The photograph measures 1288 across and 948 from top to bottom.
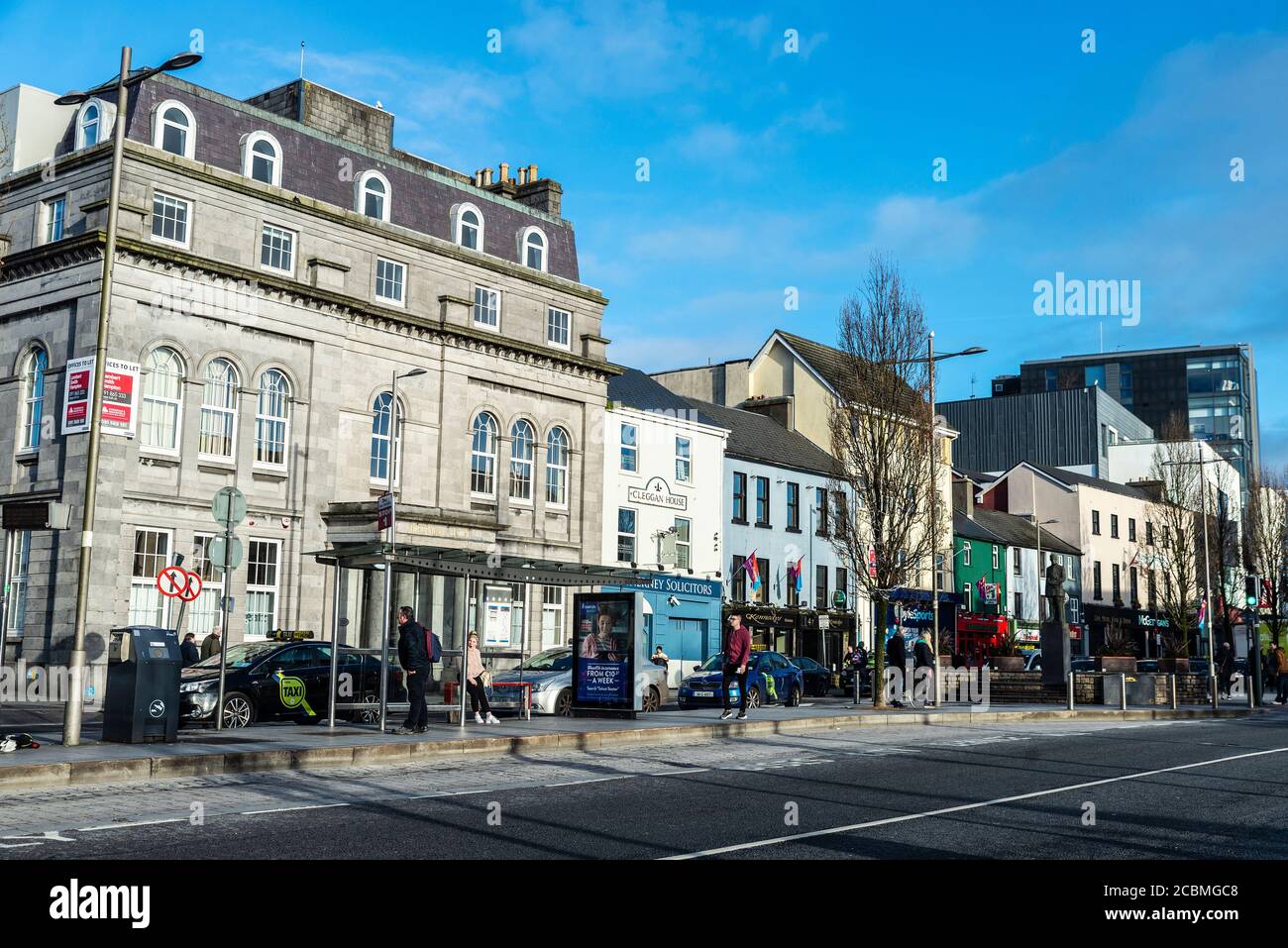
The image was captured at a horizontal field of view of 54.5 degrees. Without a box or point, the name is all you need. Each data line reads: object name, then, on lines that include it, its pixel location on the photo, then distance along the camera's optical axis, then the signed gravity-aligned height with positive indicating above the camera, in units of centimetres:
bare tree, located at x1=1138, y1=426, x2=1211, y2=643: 6081 +574
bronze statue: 3556 +137
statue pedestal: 3456 -36
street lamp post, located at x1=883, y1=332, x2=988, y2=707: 3206 +380
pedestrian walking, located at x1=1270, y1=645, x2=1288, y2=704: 3988 -116
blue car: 3150 -119
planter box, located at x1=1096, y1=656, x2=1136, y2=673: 3825 -68
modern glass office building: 12506 +2624
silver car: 2497 -109
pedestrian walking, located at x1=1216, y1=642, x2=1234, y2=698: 4322 -92
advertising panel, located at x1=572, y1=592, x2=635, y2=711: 2283 -31
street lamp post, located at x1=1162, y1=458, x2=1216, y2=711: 4539 +147
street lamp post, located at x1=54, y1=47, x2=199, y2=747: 1625 +289
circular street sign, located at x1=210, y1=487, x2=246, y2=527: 1880 +185
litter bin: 1648 -81
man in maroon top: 2245 -30
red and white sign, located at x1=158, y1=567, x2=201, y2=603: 2300 +93
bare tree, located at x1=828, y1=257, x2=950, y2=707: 3259 +513
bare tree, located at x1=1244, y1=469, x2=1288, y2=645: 5988 +490
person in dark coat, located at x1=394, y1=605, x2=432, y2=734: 1877 -42
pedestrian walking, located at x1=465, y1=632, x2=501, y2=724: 2144 -79
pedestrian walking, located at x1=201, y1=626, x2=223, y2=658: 2869 -36
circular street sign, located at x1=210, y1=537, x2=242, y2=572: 1856 +112
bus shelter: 1977 +107
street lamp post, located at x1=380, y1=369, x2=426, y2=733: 1919 +209
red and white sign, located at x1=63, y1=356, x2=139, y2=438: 1753 +326
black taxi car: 2047 -89
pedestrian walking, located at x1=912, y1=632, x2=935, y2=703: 3123 -61
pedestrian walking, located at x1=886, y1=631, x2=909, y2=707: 2973 -49
